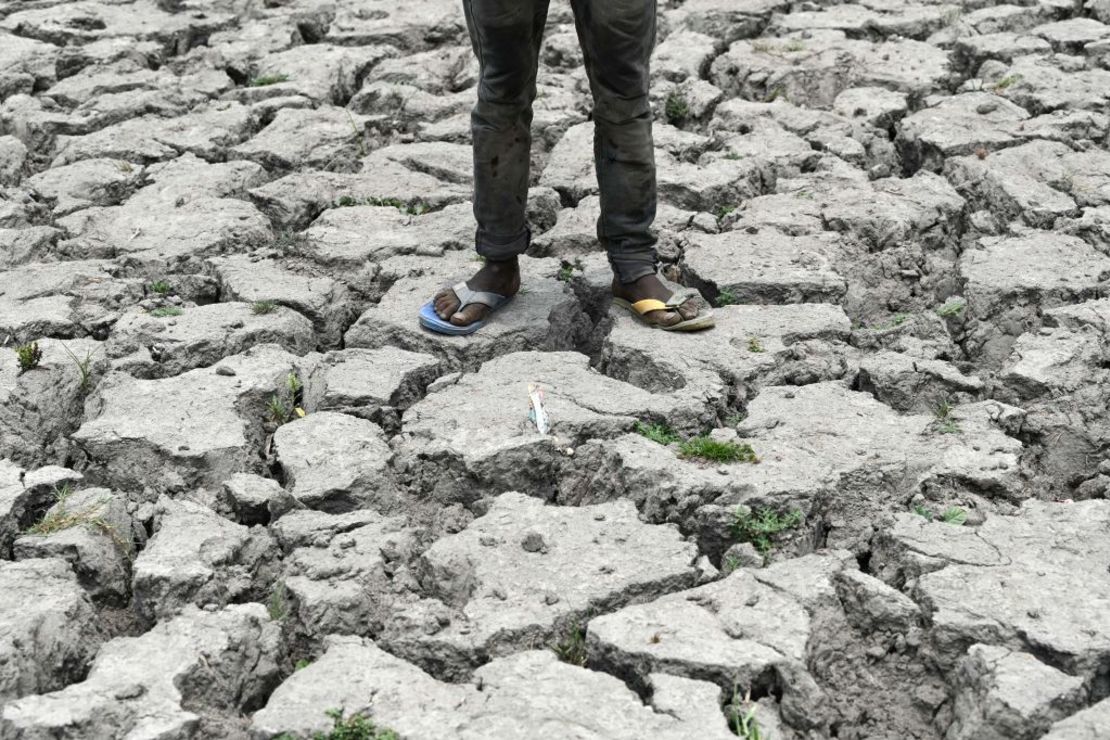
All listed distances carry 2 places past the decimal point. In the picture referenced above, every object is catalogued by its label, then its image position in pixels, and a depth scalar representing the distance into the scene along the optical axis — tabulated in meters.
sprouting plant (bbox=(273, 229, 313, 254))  4.63
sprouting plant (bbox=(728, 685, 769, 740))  2.56
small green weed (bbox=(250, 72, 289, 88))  6.03
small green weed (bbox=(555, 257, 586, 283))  4.34
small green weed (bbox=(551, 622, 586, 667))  2.78
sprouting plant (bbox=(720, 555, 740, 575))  3.04
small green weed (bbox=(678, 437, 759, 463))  3.32
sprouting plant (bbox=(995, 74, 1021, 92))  5.61
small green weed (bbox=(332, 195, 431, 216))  4.93
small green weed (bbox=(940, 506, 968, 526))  3.16
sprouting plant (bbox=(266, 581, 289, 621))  2.93
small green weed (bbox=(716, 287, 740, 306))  4.19
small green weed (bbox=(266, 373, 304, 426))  3.68
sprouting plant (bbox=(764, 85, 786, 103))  5.79
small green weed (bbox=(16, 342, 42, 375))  3.79
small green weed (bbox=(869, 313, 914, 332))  4.11
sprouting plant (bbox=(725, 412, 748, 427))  3.59
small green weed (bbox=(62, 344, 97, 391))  3.84
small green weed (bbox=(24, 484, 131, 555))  3.16
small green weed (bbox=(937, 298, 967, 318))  4.16
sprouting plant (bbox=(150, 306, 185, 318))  4.16
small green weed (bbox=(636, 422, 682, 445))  3.45
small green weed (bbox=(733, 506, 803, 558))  3.11
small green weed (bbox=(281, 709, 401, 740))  2.54
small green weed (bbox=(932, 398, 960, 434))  3.48
